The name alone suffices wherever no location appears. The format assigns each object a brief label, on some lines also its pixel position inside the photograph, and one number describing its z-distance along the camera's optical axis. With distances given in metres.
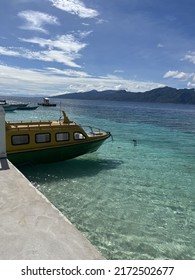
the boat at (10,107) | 62.49
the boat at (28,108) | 72.31
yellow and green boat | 13.70
